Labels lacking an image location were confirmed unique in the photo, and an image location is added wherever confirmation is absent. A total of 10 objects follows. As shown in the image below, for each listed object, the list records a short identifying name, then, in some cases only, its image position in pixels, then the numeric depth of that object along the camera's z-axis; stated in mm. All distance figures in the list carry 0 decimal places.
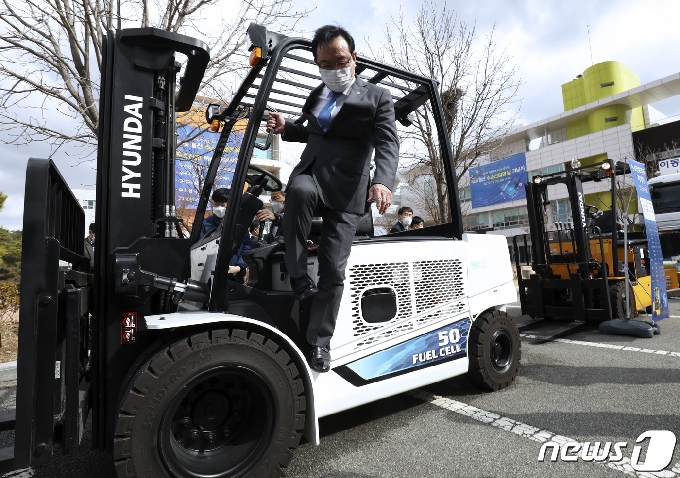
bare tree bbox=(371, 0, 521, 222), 9922
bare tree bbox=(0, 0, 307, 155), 6002
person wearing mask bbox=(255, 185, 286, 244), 3018
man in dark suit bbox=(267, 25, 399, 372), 2607
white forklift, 2041
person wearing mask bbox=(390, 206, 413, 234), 7442
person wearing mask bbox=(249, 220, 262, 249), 3924
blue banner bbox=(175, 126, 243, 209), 7535
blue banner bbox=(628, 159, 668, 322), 6387
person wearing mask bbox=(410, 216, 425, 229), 7652
